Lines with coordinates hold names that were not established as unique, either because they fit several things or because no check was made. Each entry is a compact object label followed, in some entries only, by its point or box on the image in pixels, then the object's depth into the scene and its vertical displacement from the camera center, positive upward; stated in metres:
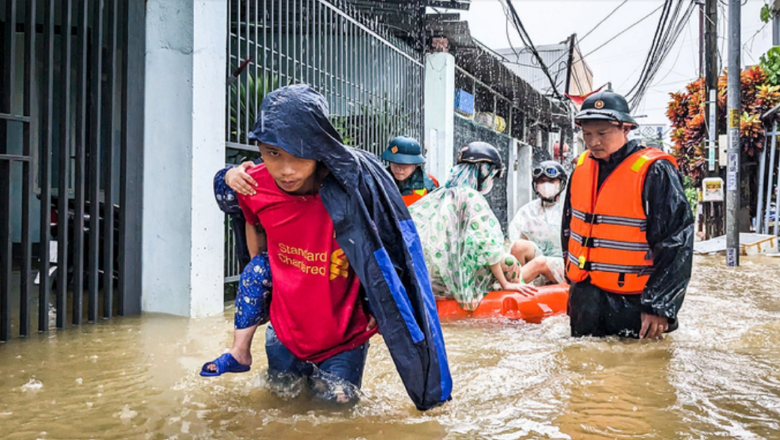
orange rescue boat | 5.11 -0.75
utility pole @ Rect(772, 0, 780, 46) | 17.22 +5.29
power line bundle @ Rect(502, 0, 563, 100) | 10.69 +3.23
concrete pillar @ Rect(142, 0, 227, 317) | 4.87 +0.42
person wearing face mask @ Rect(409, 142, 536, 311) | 5.02 -0.16
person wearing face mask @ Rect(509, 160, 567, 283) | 6.21 -0.01
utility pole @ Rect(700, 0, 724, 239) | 12.29 +2.64
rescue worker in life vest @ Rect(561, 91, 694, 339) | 3.62 -0.11
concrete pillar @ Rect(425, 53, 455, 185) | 10.76 +1.70
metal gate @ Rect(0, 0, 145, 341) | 3.93 +0.37
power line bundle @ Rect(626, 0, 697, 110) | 12.48 +3.55
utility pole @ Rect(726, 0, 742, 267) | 10.12 +1.22
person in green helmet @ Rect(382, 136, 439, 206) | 6.36 +0.46
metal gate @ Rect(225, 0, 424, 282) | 5.74 +1.59
